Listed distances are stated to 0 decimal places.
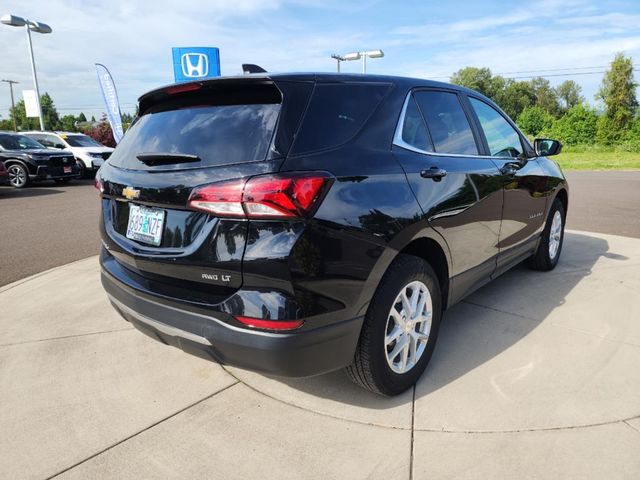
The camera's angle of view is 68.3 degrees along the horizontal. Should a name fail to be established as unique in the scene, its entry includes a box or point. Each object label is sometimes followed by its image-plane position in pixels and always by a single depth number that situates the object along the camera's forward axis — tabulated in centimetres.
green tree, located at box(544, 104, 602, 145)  4144
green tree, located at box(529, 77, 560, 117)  9512
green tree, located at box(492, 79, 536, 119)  9181
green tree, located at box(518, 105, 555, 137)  6276
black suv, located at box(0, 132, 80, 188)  1385
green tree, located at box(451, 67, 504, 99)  8381
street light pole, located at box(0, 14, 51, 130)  1956
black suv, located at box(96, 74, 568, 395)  198
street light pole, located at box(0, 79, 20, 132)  6409
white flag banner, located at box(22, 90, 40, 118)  2381
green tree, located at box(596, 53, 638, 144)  4050
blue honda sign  995
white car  1652
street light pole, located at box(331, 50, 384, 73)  1991
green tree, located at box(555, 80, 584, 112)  9819
